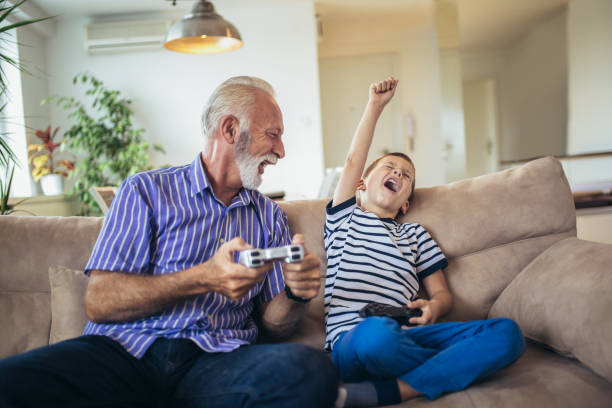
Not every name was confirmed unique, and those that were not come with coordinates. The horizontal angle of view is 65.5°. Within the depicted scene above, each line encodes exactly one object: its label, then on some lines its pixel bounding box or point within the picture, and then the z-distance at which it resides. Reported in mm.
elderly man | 922
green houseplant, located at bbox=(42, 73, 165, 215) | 4676
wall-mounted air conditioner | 4980
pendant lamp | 2764
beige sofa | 1085
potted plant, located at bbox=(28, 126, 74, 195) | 4172
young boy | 1072
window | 4461
